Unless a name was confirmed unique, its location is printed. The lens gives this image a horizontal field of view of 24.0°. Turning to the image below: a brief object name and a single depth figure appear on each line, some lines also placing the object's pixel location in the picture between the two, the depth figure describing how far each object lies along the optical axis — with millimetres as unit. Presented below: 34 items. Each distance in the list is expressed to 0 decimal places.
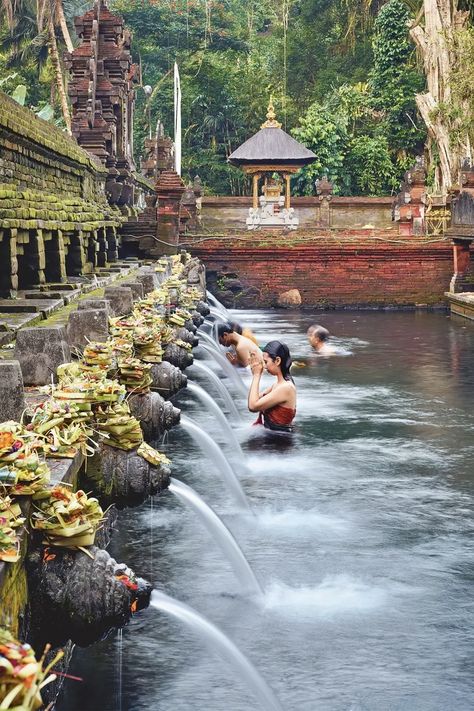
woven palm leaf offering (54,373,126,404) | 5074
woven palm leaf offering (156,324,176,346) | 9617
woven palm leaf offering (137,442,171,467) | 5698
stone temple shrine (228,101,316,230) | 33062
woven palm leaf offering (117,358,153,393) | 7070
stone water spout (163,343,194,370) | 10961
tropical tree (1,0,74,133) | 40562
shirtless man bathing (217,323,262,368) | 13250
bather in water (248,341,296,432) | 9828
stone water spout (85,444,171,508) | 5551
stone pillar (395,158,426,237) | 28984
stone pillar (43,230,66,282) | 13484
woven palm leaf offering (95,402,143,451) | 5492
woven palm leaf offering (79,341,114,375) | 6266
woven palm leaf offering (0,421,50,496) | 3627
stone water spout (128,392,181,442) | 7379
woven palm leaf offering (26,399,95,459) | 4586
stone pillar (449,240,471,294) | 23547
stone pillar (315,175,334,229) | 32000
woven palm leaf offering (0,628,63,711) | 2463
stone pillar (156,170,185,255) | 23156
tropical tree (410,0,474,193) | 30766
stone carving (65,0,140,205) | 26469
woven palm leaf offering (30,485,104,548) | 3781
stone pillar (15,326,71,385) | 6254
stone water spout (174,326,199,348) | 12266
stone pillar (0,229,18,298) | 10742
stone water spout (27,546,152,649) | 3848
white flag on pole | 28078
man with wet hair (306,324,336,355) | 16875
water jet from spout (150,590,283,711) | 4988
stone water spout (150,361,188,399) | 8992
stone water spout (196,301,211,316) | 17522
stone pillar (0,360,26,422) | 4664
